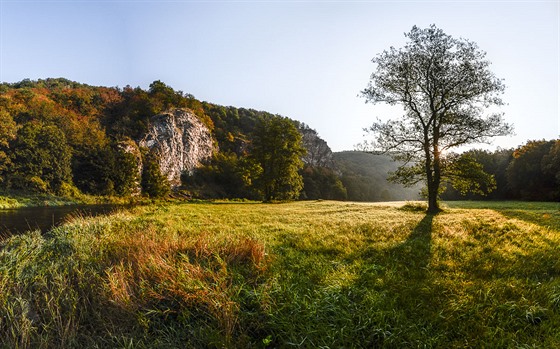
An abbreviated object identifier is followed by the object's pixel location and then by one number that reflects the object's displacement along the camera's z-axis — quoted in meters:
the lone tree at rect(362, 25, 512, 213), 16.86
